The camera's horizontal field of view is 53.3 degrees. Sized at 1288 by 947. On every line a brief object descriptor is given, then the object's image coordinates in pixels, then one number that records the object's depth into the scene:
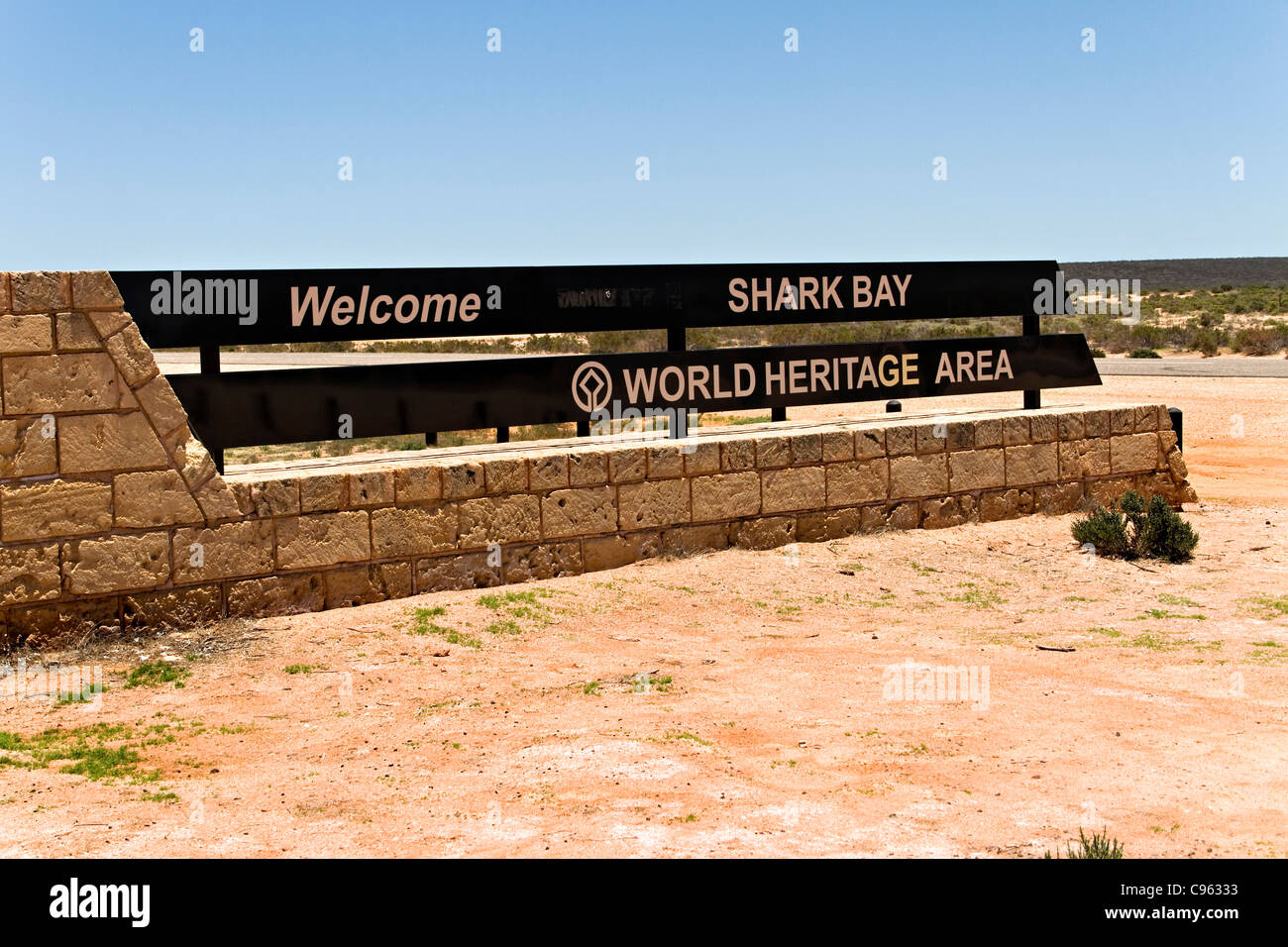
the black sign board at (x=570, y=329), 8.34
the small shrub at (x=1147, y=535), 10.52
